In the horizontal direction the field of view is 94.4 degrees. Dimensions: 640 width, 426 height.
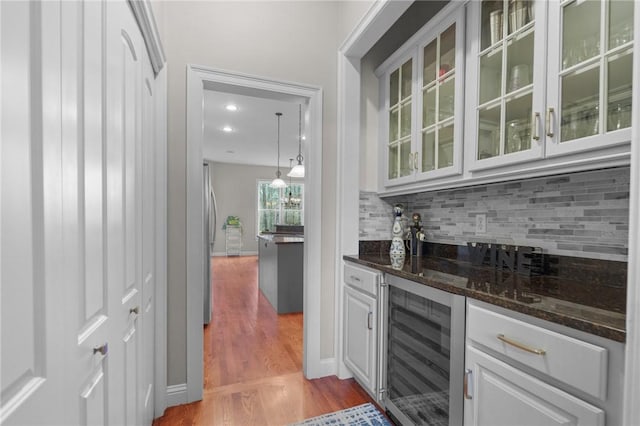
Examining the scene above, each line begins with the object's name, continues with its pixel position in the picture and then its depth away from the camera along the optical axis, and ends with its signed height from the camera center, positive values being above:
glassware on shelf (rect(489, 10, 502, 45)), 1.40 +0.88
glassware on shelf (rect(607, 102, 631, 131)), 0.97 +0.32
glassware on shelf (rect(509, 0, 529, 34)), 1.28 +0.86
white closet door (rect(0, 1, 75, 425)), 0.47 -0.03
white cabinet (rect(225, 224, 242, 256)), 9.02 -1.00
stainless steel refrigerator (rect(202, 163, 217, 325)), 3.04 -0.36
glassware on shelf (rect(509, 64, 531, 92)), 1.28 +0.59
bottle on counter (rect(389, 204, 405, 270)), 2.04 -0.21
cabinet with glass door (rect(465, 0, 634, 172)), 1.01 +0.52
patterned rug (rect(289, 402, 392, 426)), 1.69 -1.23
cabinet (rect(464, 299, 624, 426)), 0.77 -0.49
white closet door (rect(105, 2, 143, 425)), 0.95 +0.00
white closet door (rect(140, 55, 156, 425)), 1.43 -0.23
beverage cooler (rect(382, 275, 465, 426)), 1.22 -0.71
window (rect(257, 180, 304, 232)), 9.55 +0.06
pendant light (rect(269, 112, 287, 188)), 6.89 +0.57
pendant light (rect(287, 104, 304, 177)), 5.18 +0.65
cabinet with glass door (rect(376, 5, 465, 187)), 1.61 +0.67
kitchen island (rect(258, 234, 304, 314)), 3.61 -0.83
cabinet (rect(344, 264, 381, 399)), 1.76 -0.75
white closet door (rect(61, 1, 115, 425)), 0.67 +0.01
